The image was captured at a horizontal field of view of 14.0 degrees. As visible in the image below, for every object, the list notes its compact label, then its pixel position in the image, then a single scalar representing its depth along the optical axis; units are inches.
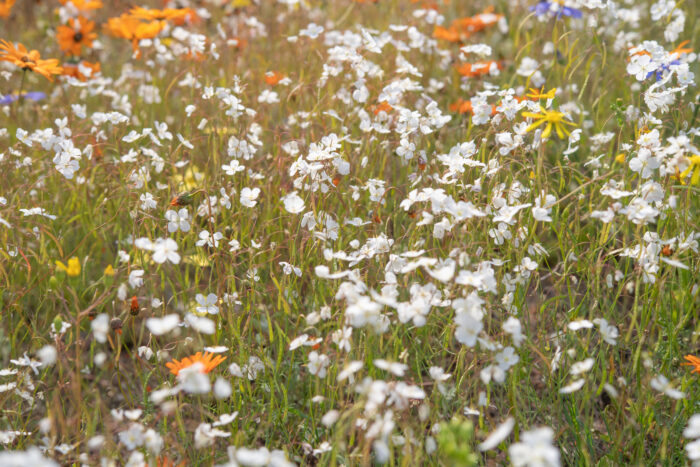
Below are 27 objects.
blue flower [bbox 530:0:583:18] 82.5
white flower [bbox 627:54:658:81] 75.8
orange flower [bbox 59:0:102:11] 85.2
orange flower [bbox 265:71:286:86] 81.2
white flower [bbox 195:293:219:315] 73.8
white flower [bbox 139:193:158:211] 75.7
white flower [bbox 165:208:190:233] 75.0
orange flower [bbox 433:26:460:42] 85.8
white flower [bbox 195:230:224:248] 74.8
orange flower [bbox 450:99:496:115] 80.7
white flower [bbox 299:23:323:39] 81.5
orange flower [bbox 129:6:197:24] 83.4
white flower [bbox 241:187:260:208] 75.8
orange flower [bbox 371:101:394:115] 79.9
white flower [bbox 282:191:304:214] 75.4
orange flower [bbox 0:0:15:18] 85.8
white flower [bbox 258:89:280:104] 80.3
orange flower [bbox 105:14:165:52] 83.9
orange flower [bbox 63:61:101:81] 83.8
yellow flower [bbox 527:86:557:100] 74.9
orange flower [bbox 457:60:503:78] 81.0
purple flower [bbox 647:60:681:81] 76.5
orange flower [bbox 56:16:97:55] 86.2
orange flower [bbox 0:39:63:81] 79.5
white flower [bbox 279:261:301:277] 74.4
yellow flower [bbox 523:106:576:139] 74.3
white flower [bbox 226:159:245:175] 76.4
